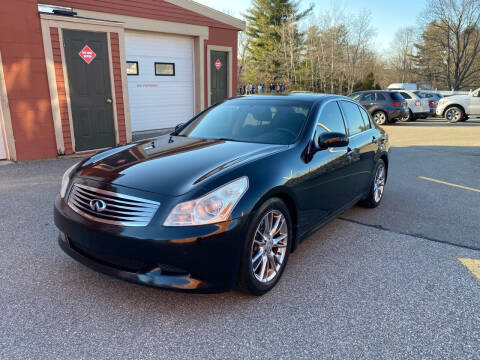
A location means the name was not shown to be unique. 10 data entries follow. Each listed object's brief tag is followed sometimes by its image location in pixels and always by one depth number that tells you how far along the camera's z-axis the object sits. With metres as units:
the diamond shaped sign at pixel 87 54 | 7.77
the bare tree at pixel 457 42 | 38.97
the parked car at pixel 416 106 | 18.00
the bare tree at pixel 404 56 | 52.94
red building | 7.05
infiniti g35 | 2.38
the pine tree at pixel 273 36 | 35.28
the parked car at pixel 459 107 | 17.06
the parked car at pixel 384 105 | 15.98
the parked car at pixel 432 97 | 19.06
